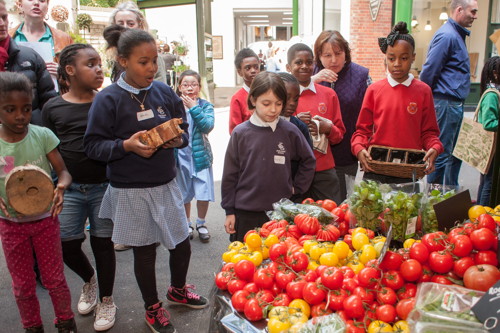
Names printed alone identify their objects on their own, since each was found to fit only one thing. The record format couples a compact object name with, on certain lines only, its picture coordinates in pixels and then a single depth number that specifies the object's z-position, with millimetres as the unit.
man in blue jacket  4570
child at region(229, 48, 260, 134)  3277
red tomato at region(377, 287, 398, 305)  1479
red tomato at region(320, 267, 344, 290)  1537
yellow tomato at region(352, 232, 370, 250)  1848
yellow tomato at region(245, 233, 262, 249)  1964
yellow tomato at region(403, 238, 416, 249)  1803
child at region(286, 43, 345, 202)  3059
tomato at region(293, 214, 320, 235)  2051
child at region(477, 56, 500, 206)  3736
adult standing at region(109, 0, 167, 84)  3318
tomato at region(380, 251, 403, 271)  1592
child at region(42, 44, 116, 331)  2643
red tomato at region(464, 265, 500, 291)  1405
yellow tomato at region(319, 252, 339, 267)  1728
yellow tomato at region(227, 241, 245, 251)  2028
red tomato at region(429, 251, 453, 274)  1569
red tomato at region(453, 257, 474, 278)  1542
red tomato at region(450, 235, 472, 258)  1612
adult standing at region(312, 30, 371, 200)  3381
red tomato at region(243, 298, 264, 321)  1551
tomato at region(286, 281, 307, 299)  1589
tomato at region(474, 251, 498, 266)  1566
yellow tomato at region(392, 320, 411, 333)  1309
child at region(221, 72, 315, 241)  2525
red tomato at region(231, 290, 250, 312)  1616
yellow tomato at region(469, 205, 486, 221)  1955
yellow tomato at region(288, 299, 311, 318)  1520
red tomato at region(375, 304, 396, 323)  1414
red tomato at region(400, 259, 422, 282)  1544
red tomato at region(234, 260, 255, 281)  1739
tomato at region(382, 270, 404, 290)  1537
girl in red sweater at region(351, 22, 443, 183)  2959
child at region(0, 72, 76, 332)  2268
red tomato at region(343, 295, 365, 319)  1430
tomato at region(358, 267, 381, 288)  1532
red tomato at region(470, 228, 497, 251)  1617
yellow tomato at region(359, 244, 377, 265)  1719
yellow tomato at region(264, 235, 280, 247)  1956
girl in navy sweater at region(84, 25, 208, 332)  2320
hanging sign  10468
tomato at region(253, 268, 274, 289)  1689
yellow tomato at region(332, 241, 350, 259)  1814
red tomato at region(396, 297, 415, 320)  1393
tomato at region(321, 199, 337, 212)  2350
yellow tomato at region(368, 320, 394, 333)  1330
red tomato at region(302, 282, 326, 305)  1522
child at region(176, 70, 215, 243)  3807
